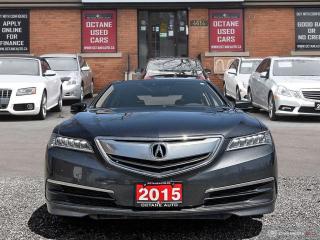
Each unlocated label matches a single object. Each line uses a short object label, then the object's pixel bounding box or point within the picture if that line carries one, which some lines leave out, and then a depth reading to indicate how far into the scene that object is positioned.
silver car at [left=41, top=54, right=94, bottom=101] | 16.23
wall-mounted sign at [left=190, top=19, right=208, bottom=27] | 21.03
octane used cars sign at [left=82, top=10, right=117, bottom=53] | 20.95
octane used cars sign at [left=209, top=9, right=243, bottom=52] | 21.06
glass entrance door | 21.25
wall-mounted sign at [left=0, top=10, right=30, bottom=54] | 20.88
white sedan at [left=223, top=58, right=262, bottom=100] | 16.16
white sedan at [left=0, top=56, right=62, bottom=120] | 12.46
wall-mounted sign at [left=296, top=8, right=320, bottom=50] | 21.22
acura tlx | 4.14
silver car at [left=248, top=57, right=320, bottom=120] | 12.39
